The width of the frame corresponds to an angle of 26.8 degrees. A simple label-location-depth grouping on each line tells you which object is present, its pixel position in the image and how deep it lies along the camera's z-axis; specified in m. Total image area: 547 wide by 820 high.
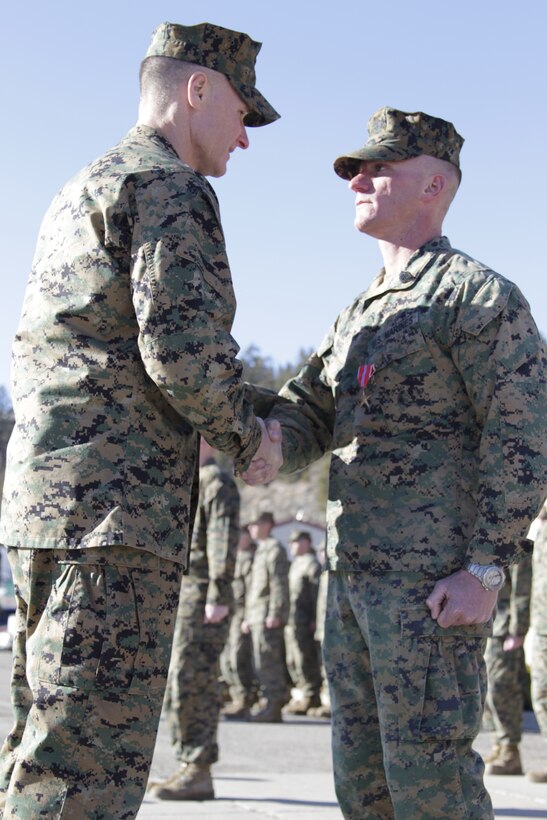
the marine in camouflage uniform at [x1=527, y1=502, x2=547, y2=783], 8.19
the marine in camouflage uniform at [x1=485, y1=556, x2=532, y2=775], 9.51
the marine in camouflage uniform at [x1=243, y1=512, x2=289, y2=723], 14.10
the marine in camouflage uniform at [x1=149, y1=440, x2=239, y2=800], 6.75
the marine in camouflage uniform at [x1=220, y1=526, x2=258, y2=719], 15.54
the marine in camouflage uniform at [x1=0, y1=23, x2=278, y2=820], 2.94
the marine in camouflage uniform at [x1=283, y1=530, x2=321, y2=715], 15.56
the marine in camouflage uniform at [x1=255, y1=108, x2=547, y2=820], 3.46
